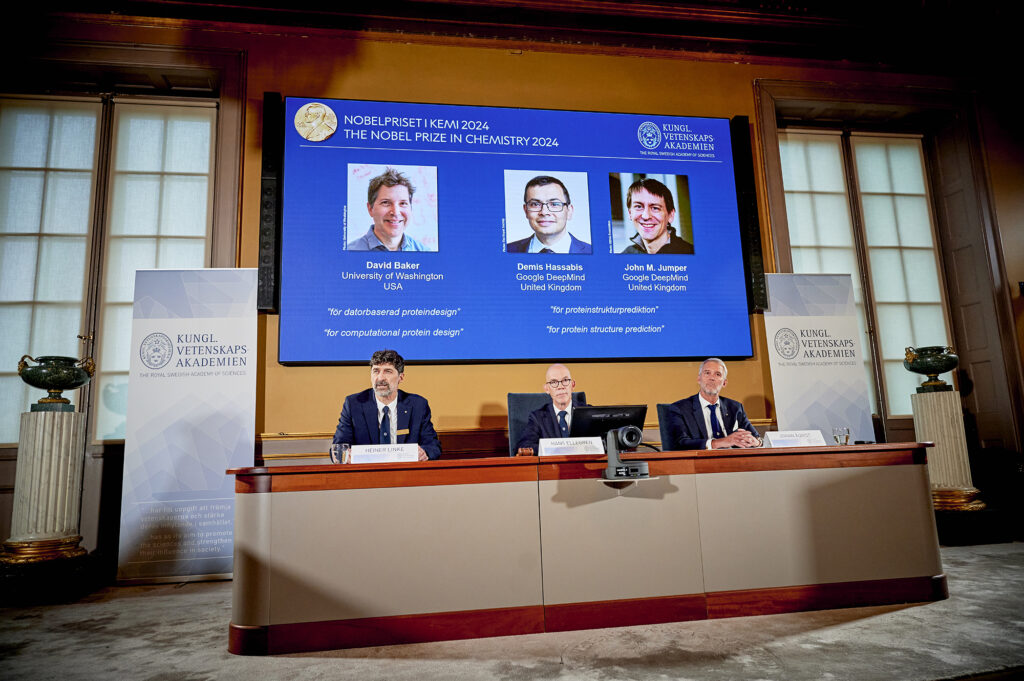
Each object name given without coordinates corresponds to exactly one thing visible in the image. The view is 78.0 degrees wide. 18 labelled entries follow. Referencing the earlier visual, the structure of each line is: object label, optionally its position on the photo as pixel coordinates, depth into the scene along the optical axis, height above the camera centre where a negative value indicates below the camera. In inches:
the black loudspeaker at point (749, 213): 193.3 +69.7
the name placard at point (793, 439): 116.2 -0.2
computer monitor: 111.0 +4.7
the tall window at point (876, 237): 218.2 +69.5
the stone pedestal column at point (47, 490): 145.1 -5.2
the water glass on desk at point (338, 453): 122.4 +0.6
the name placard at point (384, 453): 103.9 +0.1
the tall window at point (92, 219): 179.6 +71.5
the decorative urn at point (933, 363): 189.6 +20.5
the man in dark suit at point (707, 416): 143.6 +5.8
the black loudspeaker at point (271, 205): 171.2 +69.3
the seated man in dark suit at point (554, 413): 140.6 +7.6
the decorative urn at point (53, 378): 152.0 +21.3
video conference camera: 101.6 -2.4
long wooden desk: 95.7 -15.8
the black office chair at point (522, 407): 149.9 +9.9
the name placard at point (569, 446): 108.9 +0.1
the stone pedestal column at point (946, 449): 181.3 -4.8
